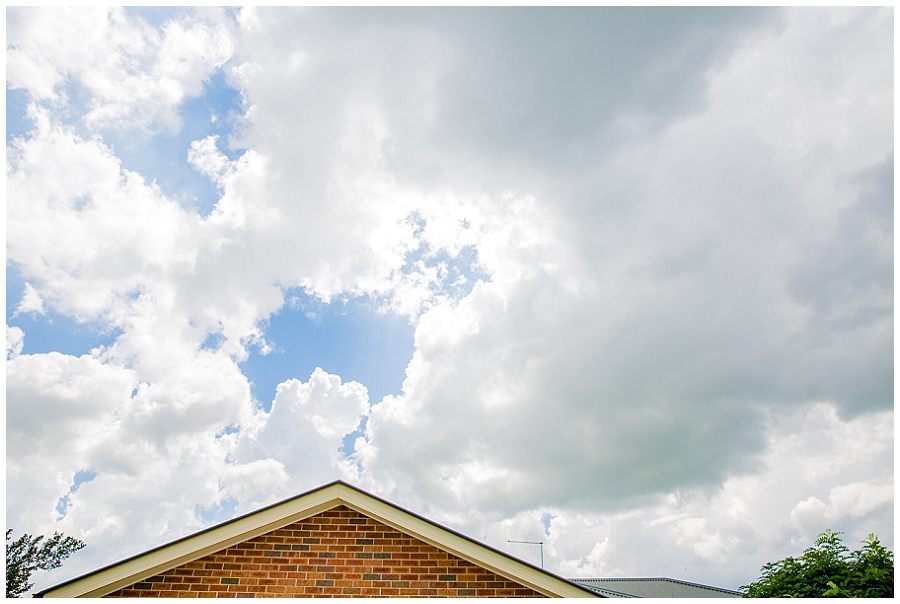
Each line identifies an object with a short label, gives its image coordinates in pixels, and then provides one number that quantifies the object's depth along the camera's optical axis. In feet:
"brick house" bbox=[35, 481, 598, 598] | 28.37
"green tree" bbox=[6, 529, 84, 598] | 106.63
